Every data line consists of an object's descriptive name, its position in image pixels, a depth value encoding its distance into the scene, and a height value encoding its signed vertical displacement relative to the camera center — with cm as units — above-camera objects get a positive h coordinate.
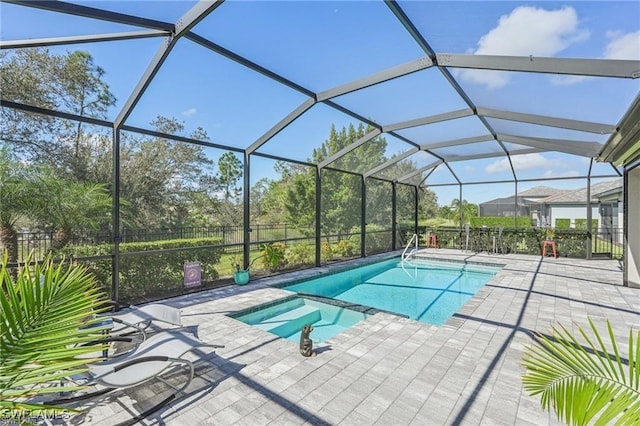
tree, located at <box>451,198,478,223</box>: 1516 +31
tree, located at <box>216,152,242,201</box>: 853 +115
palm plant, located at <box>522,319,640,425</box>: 132 -81
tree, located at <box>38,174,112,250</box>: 525 +18
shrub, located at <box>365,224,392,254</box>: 1304 -97
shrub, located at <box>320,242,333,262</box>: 1085 -123
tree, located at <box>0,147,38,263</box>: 482 +29
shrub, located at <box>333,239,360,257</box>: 1161 -121
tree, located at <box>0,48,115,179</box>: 522 +230
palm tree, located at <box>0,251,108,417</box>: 109 -46
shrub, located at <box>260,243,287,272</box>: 866 -109
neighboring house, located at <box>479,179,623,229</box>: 1520 +57
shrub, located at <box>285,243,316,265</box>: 983 -121
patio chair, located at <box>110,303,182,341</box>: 397 -134
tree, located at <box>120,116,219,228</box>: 674 +95
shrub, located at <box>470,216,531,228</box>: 1488 -25
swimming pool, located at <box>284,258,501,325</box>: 739 -201
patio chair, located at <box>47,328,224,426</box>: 271 -139
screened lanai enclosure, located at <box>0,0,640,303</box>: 377 +212
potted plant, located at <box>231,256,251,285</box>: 756 -141
